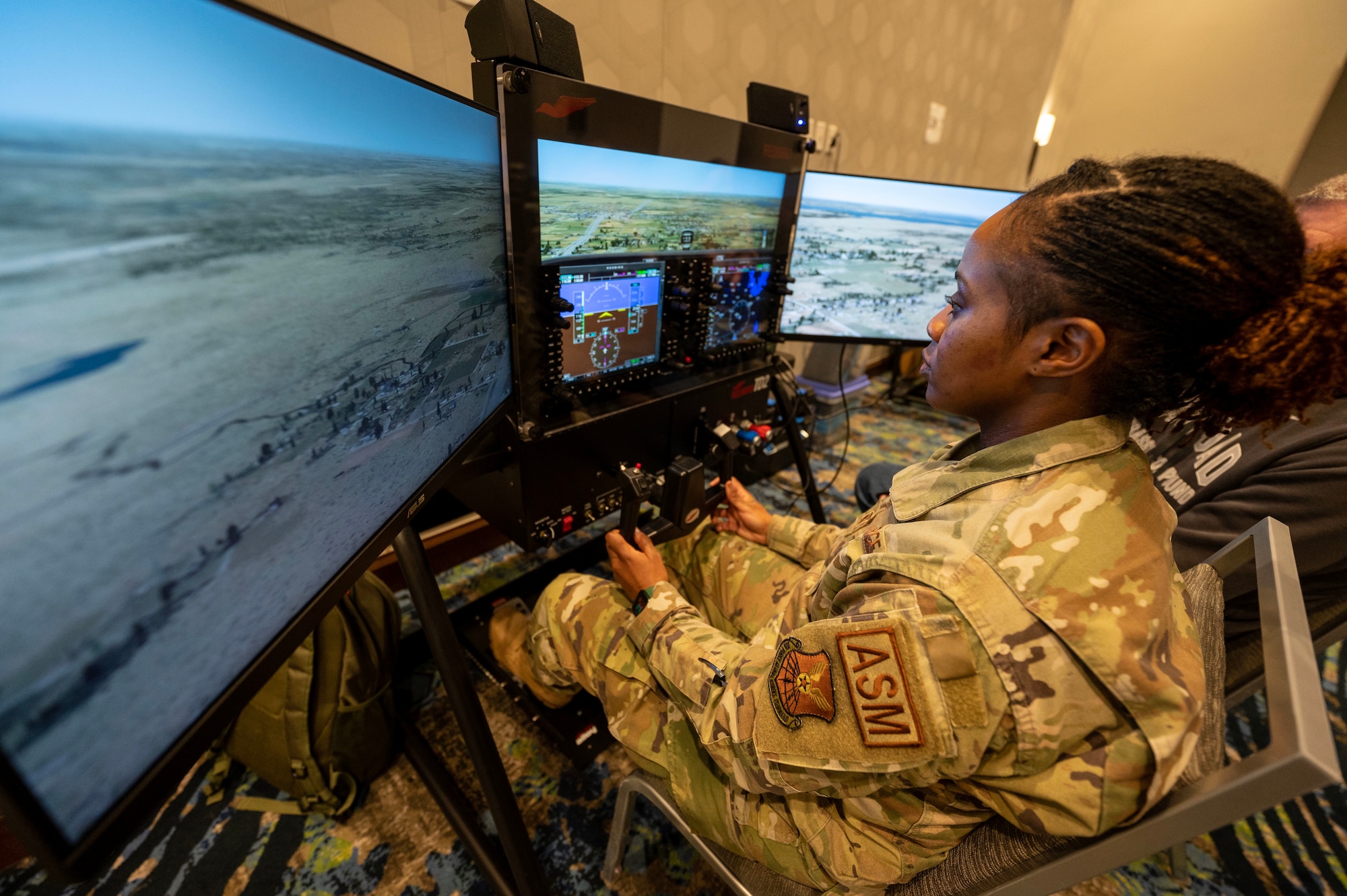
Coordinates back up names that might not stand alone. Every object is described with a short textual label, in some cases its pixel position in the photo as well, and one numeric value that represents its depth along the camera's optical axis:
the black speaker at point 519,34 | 0.79
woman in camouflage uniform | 0.50
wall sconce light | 3.68
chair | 0.39
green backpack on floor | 1.02
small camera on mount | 1.33
